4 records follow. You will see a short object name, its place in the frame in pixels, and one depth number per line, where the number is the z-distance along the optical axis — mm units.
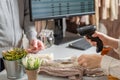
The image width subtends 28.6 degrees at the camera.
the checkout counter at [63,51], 1637
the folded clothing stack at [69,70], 1300
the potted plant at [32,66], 1211
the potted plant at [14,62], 1279
